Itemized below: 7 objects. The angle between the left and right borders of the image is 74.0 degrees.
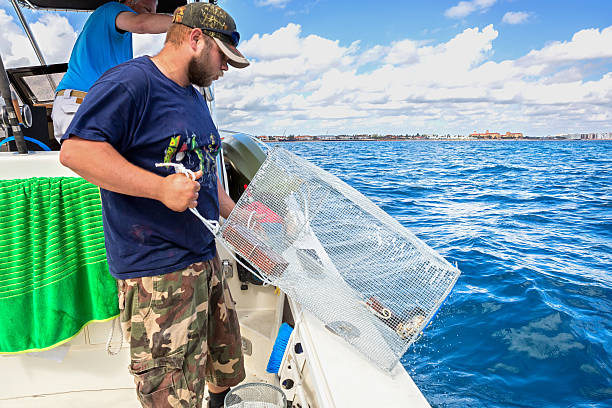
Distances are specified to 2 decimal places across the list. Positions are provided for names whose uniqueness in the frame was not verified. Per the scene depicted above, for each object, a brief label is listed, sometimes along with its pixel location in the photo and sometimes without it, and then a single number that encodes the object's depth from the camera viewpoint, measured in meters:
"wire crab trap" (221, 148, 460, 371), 1.56
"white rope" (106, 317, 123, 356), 2.13
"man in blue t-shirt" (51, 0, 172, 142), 2.24
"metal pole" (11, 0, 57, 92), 3.49
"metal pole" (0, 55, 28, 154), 1.93
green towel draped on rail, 1.89
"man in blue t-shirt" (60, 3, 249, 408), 1.26
